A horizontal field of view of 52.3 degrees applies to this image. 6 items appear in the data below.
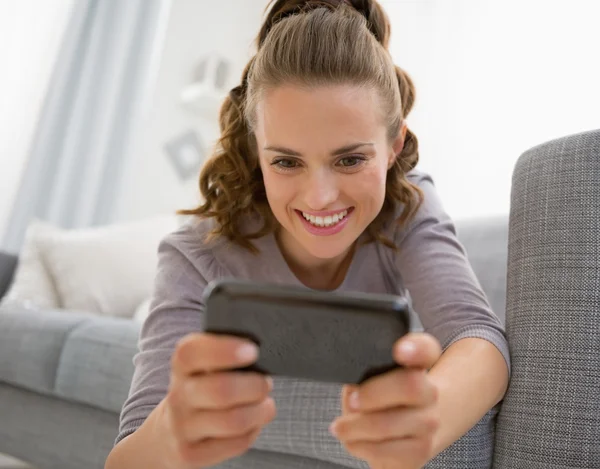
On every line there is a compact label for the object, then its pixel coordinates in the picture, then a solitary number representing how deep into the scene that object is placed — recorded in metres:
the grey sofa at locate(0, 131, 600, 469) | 0.77
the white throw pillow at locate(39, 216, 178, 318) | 2.21
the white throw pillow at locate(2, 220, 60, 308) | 2.14
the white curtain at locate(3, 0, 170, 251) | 3.20
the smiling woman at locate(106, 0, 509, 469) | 0.53
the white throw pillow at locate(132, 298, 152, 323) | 1.92
